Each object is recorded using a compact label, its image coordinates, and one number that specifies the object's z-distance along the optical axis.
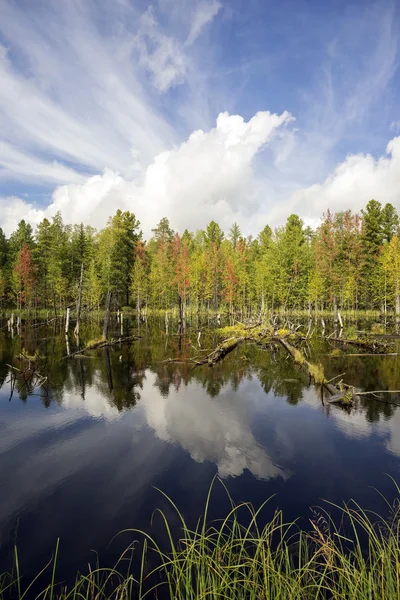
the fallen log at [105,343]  29.03
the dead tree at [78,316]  41.60
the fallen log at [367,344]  28.01
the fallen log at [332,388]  15.33
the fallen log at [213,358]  24.69
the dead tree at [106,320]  33.50
